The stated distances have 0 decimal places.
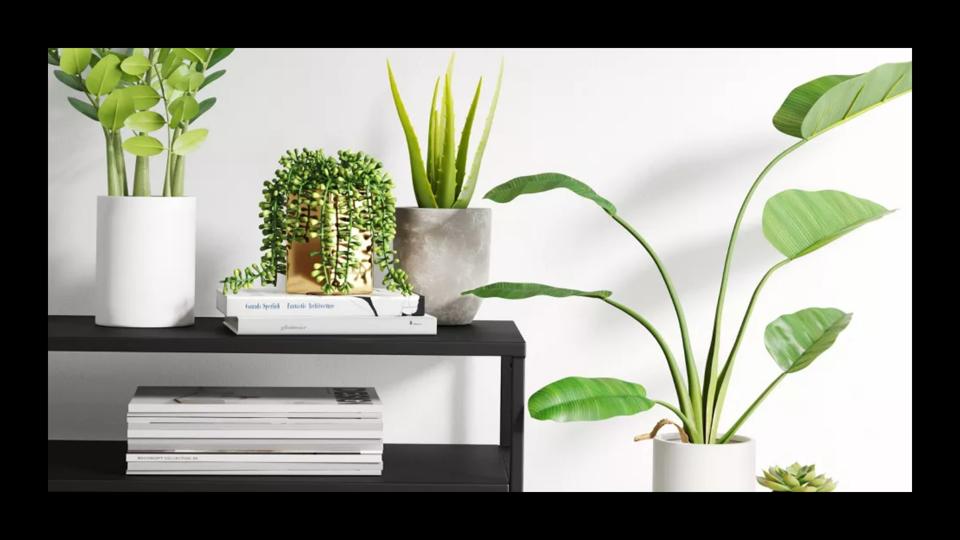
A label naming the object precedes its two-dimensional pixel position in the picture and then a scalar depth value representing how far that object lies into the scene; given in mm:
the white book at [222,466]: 2715
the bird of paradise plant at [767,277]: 2746
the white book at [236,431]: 2717
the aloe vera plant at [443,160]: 2827
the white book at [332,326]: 2719
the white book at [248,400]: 2719
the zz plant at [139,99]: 2751
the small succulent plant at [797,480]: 2895
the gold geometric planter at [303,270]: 2766
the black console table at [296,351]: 2683
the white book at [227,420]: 2715
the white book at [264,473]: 2721
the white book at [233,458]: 2716
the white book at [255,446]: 2718
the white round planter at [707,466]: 2795
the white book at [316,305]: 2723
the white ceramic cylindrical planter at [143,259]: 2738
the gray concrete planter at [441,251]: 2809
